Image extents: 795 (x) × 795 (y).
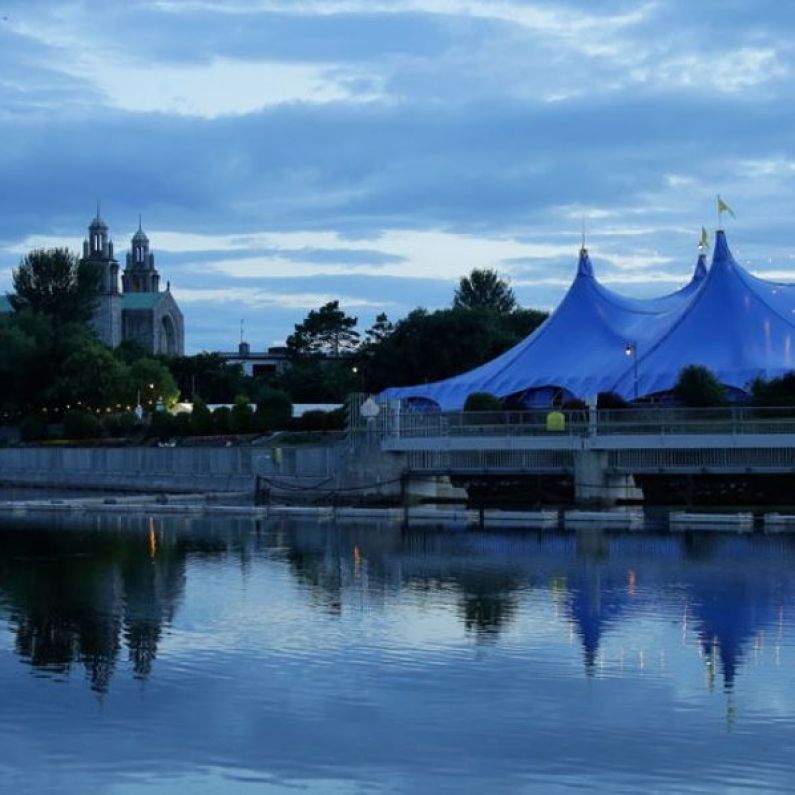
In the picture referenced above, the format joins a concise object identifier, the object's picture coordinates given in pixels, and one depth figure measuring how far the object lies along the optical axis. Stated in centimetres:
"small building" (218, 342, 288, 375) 15812
